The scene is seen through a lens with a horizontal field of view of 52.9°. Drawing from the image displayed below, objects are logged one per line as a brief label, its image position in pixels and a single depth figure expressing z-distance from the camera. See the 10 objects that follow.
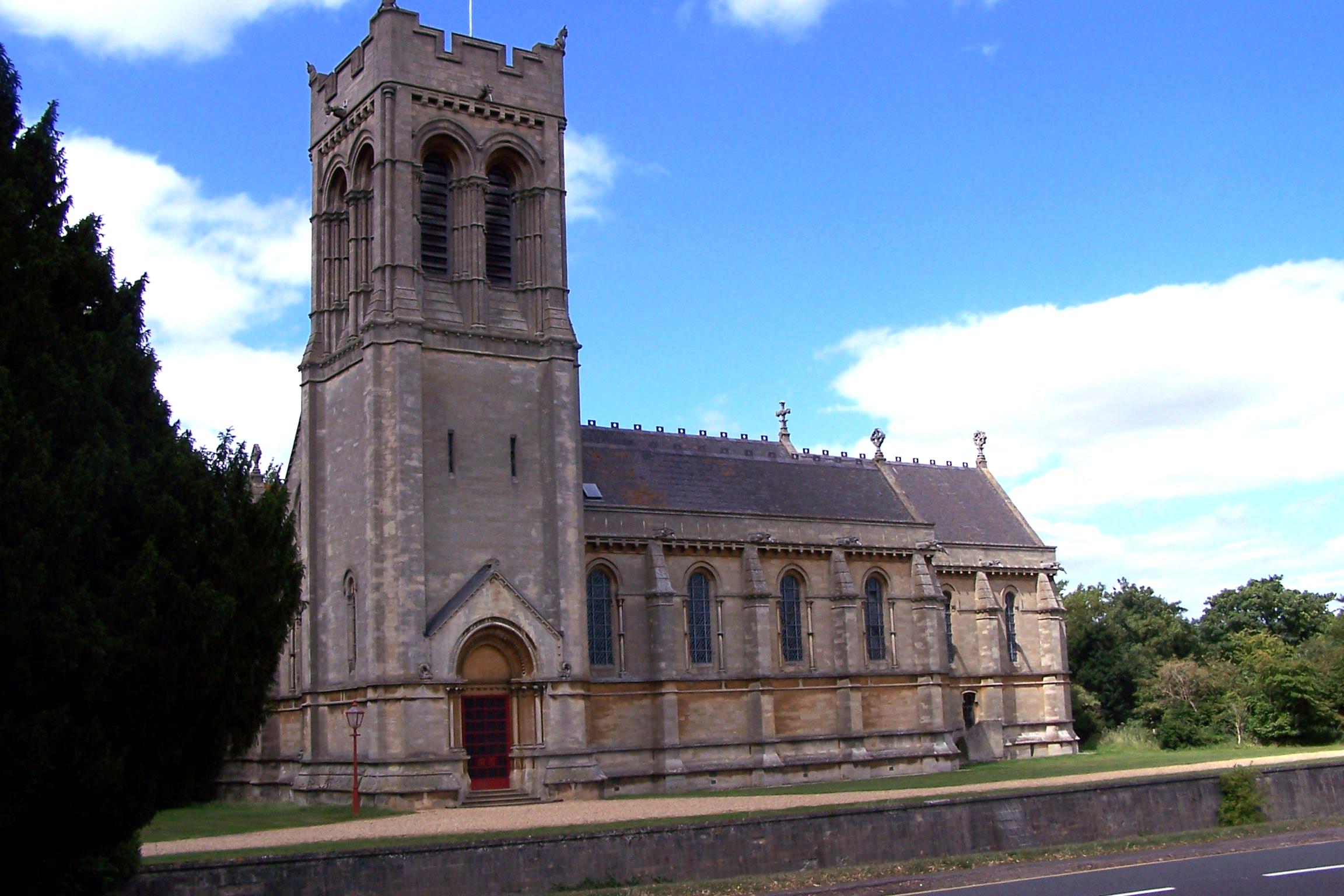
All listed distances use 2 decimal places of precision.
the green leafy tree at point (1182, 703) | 55.44
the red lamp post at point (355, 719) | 34.94
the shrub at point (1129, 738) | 57.34
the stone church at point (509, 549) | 37.66
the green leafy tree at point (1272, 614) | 75.38
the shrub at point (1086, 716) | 59.81
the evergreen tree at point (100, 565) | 14.50
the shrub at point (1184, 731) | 55.28
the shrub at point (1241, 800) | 29.06
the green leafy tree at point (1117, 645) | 62.12
